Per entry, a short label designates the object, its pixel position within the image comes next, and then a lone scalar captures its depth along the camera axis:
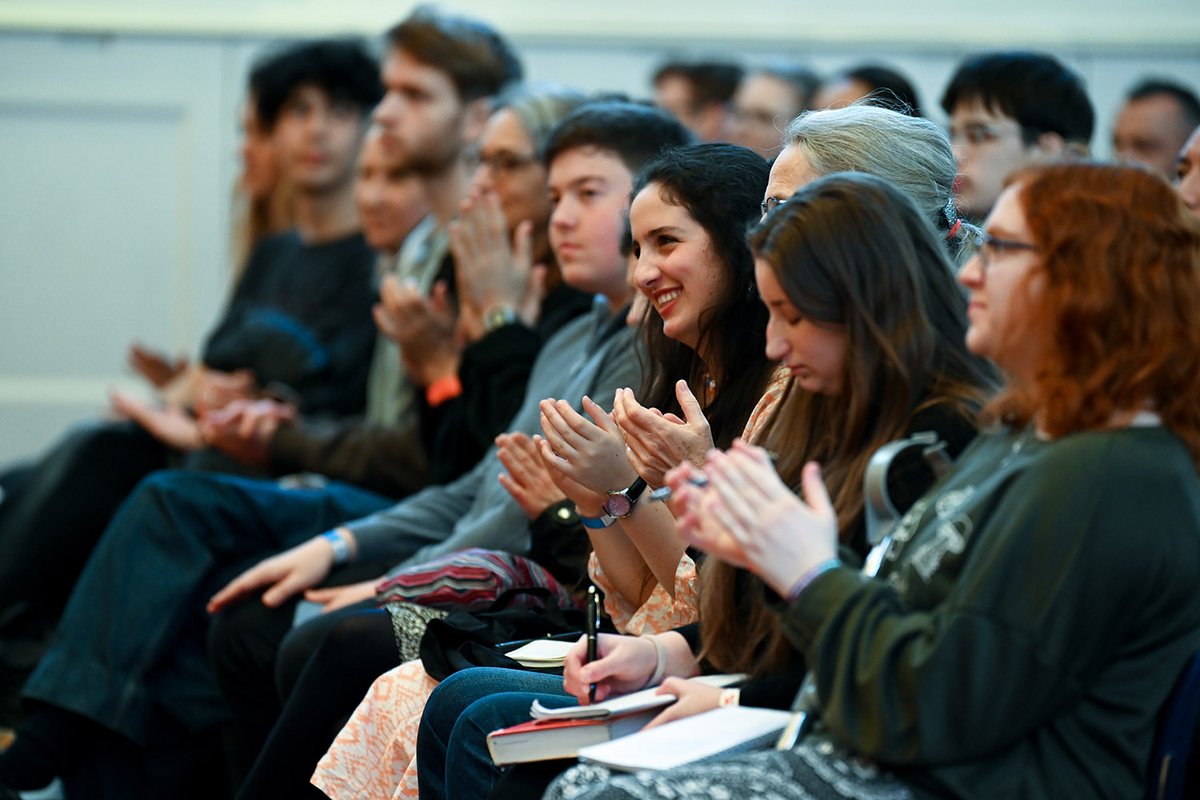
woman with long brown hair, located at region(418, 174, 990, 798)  4.50
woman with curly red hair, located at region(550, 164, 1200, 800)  4.29
